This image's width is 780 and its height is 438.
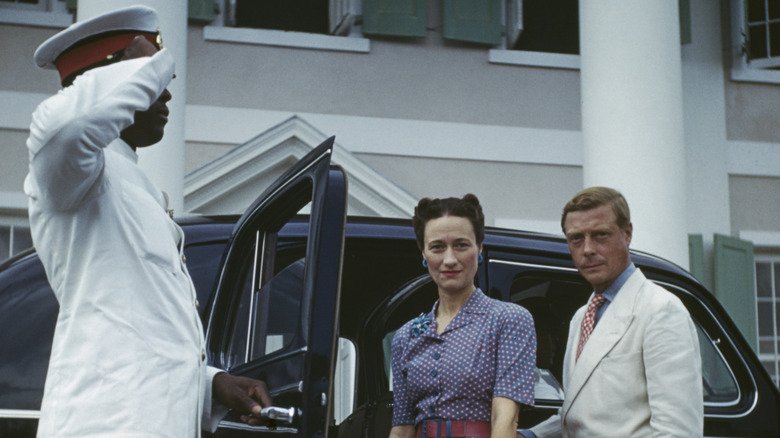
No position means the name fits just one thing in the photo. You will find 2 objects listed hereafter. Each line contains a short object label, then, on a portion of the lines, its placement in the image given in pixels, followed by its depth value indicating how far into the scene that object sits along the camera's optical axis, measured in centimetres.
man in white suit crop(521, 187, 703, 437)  246
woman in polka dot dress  258
